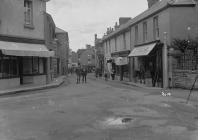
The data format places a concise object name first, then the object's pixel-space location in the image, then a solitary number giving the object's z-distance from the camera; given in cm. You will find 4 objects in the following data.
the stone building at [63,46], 5733
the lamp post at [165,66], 2083
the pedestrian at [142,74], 2621
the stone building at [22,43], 2022
